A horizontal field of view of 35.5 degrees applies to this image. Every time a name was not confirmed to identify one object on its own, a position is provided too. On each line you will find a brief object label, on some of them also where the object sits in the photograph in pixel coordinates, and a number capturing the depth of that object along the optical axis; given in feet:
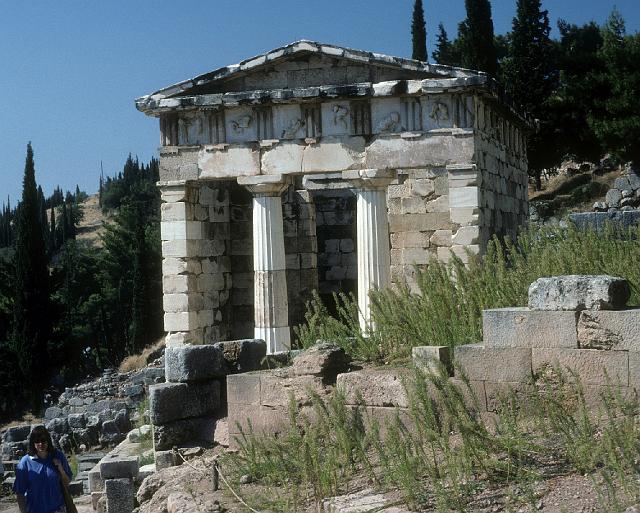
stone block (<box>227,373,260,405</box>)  32.22
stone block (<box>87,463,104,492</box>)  39.50
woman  29.17
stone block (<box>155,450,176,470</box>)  34.24
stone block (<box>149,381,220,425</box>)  34.65
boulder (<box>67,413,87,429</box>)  65.51
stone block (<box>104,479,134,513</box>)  34.94
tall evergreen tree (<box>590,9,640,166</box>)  100.78
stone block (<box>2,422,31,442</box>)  73.51
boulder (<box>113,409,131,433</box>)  63.98
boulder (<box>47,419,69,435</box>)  66.80
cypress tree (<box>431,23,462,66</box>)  137.39
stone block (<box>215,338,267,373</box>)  36.29
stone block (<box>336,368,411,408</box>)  27.61
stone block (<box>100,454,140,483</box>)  36.06
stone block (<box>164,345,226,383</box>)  35.22
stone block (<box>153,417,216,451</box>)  34.60
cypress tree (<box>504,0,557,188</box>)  111.96
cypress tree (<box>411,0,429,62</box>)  136.46
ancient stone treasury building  53.16
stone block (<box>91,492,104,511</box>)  38.93
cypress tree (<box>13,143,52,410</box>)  108.58
